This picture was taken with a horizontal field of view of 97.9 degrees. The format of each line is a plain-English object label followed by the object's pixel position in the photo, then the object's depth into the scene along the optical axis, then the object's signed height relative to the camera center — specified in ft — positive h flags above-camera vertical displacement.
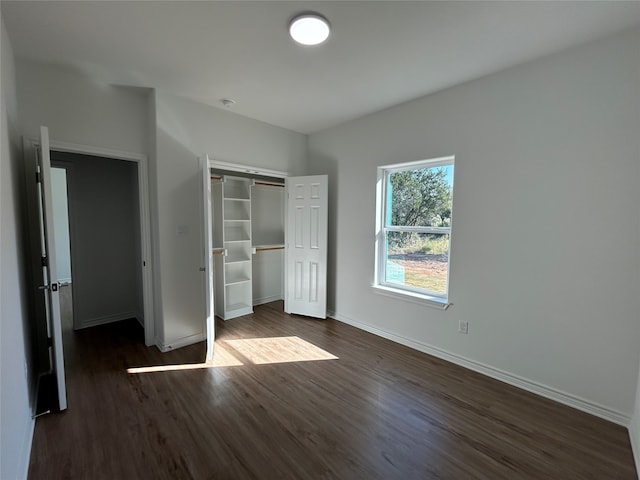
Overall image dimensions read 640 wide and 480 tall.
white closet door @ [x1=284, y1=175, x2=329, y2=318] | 12.48 -1.11
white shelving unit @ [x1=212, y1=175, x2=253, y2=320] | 12.84 -1.24
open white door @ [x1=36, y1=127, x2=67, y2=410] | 6.34 -1.05
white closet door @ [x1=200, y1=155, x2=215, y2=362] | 8.84 -1.17
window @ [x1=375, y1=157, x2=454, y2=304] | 9.48 -0.19
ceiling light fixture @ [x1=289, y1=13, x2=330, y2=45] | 5.68 +4.14
